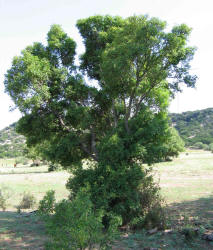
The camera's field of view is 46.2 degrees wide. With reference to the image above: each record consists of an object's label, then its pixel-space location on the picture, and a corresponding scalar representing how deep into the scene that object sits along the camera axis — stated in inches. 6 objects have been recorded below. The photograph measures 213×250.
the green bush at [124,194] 387.2
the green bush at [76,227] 198.8
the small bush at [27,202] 596.5
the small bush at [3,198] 570.6
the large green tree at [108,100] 406.6
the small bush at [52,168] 1578.5
